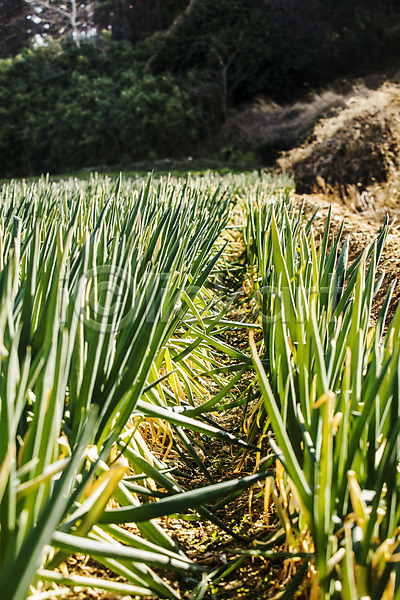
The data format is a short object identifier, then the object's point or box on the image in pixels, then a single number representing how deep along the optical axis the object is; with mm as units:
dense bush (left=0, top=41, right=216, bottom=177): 19500
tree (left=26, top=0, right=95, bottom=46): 28016
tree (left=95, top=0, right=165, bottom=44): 27328
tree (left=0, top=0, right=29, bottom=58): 31719
